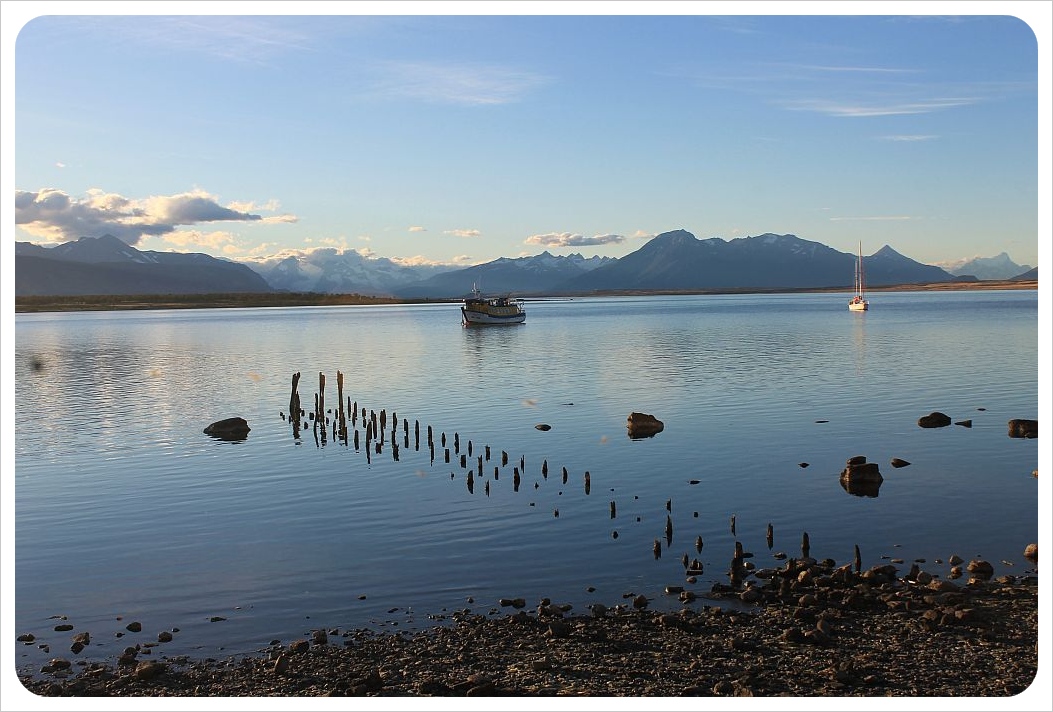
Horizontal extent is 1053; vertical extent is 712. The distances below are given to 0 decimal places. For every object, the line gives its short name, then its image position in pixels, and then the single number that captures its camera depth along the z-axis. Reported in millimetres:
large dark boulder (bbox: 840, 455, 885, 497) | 34375
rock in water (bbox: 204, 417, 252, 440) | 51656
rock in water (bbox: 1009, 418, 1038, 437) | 46000
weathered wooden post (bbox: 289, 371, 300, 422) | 56750
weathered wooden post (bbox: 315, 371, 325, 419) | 54188
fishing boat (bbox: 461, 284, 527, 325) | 183625
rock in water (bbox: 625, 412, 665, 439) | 49031
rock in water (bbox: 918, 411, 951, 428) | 49688
